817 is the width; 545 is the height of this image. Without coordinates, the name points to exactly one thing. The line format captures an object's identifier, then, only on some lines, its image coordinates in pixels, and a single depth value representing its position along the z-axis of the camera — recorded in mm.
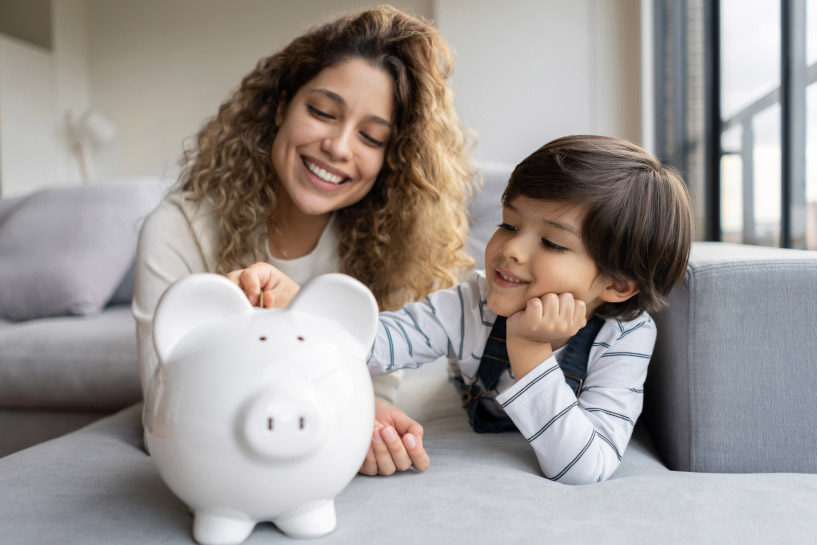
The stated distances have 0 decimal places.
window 1770
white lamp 4160
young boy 886
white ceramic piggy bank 601
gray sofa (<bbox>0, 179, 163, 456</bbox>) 1798
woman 1257
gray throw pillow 2100
